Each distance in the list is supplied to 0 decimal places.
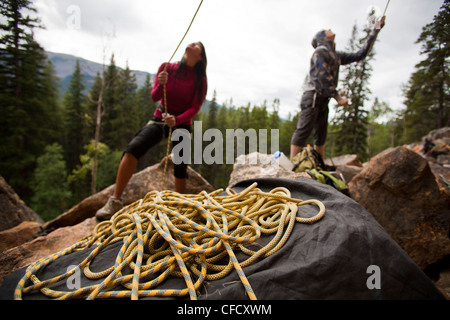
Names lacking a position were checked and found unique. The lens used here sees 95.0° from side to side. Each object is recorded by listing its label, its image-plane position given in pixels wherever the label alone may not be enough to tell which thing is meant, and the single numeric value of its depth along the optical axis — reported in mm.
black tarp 944
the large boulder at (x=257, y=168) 2973
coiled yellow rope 1081
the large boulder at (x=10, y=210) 2678
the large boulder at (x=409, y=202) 2262
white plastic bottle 3274
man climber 3504
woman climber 2803
